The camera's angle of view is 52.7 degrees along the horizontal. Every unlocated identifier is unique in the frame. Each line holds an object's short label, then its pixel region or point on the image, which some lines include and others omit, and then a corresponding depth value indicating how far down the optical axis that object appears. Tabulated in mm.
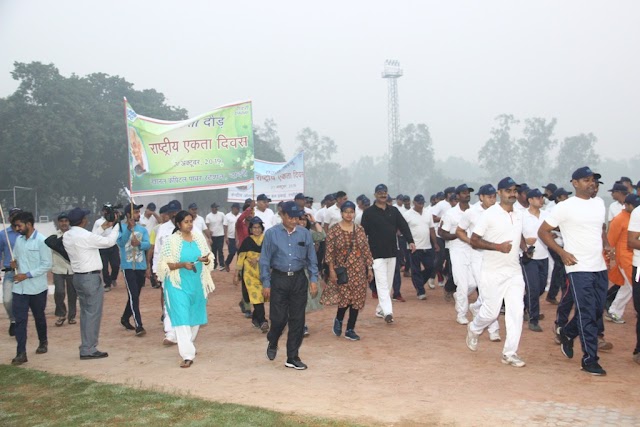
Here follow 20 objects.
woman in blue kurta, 7457
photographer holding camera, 7918
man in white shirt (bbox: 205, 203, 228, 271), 18188
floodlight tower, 95812
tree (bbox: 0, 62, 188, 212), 38875
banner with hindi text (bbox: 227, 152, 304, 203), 18734
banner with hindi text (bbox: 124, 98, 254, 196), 10016
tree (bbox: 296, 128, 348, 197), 124750
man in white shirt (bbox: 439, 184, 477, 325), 9570
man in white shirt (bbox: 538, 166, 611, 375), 6568
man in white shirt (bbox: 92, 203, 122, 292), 14383
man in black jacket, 9641
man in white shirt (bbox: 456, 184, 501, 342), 7938
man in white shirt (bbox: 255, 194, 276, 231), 13195
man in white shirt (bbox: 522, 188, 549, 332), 8711
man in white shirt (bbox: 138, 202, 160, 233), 13838
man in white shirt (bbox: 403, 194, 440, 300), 12766
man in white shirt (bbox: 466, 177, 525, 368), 6988
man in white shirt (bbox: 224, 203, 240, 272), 17625
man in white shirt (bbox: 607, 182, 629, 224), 9906
